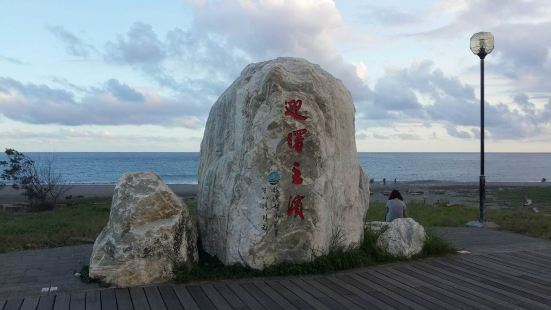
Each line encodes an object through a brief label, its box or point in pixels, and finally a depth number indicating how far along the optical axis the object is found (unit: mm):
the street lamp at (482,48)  12727
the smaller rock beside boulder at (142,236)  6965
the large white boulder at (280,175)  7414
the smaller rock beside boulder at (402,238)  8594
